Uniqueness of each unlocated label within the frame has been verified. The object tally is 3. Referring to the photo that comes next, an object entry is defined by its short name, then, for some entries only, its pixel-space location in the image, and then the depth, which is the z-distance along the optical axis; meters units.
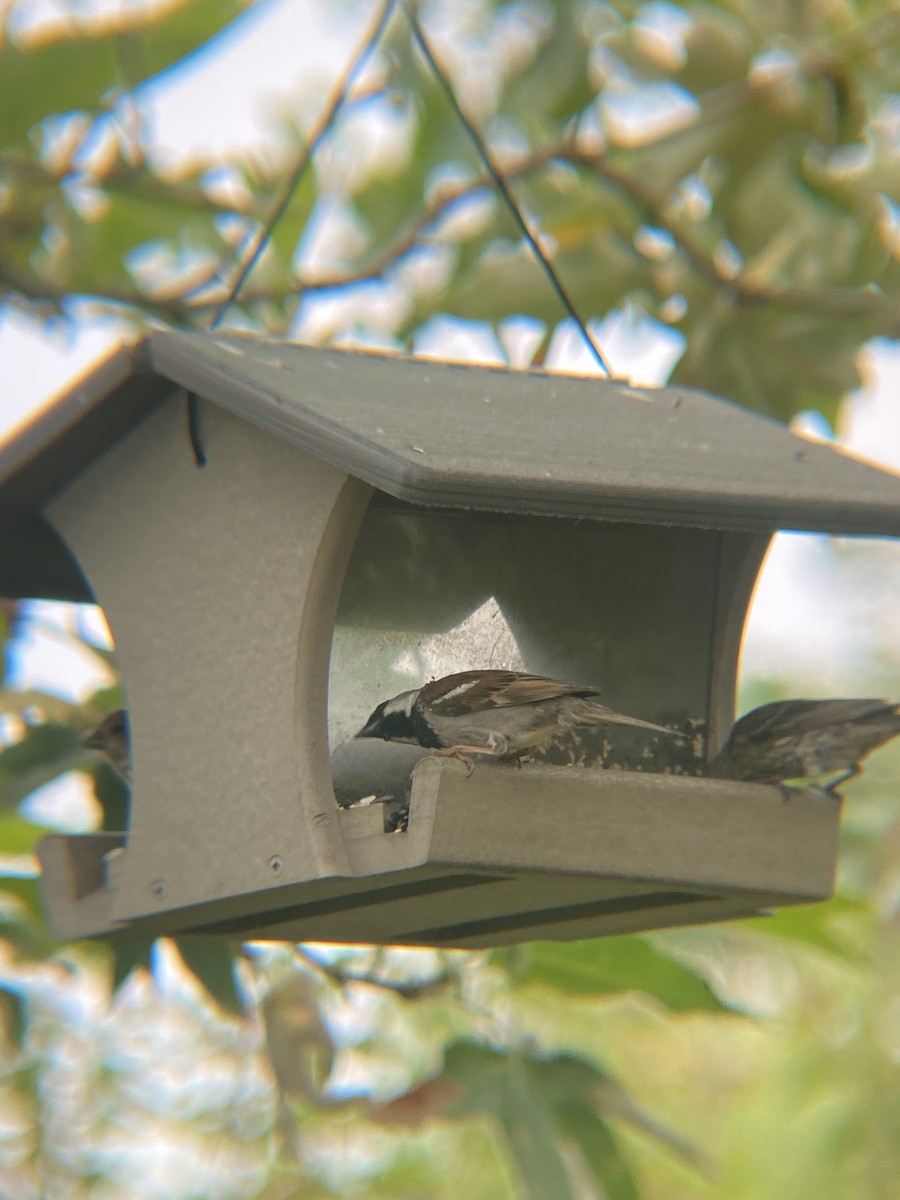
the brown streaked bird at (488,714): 5.65
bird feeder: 5.55
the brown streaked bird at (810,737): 6.33
